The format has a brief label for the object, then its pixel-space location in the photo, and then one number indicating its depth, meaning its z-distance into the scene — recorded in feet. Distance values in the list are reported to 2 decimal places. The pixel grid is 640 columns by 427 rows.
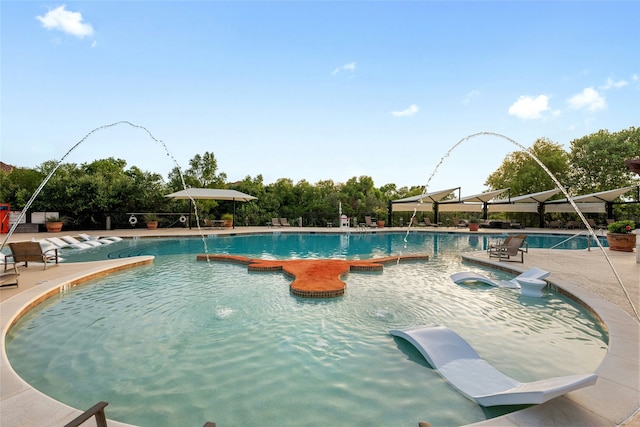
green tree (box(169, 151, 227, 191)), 92.64
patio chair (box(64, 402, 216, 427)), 4.85
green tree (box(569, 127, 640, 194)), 77.66
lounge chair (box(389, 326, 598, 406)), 6.91
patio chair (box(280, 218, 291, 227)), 70.64
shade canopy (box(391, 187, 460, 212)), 67.15
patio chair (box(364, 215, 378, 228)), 71.97
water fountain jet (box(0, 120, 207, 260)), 17.36
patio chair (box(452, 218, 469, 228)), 72.76
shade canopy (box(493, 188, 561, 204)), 67.09
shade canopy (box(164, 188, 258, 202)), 56.13
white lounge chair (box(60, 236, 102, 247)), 38.09
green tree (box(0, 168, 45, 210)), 56.08
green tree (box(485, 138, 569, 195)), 85.05
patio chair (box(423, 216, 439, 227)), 74.90
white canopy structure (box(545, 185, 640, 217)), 63.00
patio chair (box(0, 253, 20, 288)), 18.81
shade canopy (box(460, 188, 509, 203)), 70.14
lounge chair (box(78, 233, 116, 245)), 42.10
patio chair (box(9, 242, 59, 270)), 21.62
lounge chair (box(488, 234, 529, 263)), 29.22
